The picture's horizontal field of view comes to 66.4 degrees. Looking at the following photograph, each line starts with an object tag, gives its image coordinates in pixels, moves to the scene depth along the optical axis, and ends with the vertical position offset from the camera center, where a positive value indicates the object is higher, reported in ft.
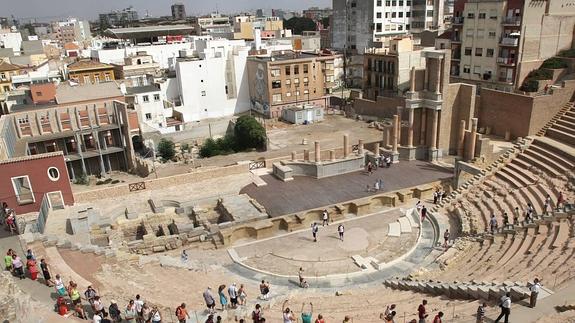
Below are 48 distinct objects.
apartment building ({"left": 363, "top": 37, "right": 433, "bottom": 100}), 222.48 -24.44
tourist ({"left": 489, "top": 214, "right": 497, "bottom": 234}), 88.58 -41.19
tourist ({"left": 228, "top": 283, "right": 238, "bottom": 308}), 66.69 -39.03
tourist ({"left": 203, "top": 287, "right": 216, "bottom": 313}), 62.69 -37.18
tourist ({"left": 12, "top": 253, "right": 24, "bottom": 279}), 63.67 -31.61
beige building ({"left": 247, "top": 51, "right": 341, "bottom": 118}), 227.40 -29.52
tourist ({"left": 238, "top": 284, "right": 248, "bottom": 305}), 67.82 -39.83
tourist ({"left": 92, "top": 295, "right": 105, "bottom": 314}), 55.93 -33.18
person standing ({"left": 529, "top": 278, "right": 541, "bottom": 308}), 53.91 -33.24
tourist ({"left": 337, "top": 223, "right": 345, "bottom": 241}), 95.30 -43.61
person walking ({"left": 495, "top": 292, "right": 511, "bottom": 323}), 51.37 -33.37
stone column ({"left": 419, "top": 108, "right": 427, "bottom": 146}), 136.56 -32.99
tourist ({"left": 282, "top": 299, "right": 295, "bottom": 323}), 56.80 -36.47
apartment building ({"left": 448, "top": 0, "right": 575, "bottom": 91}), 183.73 -10.82
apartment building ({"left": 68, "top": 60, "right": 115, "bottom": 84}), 236.63 -19.86
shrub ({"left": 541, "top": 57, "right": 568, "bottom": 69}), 178.29 -21.56
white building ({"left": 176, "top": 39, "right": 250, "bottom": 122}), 227.81 -28.66
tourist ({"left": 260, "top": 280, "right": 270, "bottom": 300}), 72.04 -41.69
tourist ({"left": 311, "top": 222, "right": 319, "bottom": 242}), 96.22 -43.66
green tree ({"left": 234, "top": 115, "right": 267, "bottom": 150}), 183.62 -43.65
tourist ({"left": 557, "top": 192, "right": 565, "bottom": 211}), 87.25 -36.87
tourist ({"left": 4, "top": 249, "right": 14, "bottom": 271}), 64.23 -31.16
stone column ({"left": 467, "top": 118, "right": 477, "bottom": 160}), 120.78 -34.01
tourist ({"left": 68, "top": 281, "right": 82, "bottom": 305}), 57.41 -32.37
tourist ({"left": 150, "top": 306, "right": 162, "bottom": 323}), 55.11 -34.29
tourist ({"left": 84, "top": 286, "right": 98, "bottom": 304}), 58.49 -33.13
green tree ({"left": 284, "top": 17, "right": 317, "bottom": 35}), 534.00 -3.57
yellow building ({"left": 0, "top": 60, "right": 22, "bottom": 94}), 228.63 -18.68
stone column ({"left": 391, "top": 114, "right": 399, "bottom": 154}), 133.28 -33.73
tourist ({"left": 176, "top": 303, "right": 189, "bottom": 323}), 56.80 -35.11
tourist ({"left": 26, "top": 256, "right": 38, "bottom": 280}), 63.77 -32.04
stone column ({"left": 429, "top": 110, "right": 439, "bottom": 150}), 131.88 -33.10
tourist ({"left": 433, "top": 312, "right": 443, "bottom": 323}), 52.49 -34.65
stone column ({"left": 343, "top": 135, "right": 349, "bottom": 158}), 134.92 -37.82
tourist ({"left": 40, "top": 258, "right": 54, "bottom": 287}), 62.68 -32.48
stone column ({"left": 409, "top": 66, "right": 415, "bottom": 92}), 130.93 -18.49
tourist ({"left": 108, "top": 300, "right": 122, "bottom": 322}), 56.13 -34.04
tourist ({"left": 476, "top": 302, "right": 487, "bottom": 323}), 52.60 -34.46
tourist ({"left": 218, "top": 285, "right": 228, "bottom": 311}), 65.41 -38.70
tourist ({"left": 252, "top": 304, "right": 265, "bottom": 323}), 57.93 -36.94
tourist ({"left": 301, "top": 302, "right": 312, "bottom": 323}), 57.06 -36.68
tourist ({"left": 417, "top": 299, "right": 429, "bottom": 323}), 56.24 -36.45
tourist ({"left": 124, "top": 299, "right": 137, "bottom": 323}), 56.75 -34.62
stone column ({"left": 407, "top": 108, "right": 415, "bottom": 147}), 135.22 -33.05
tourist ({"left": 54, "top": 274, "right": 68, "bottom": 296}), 59.16 -32.24
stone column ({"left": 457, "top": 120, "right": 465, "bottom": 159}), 129.59 -35.90
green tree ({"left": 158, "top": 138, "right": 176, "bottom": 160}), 176.96 -46.08
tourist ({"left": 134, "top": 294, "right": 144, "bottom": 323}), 57.11 -34.25
